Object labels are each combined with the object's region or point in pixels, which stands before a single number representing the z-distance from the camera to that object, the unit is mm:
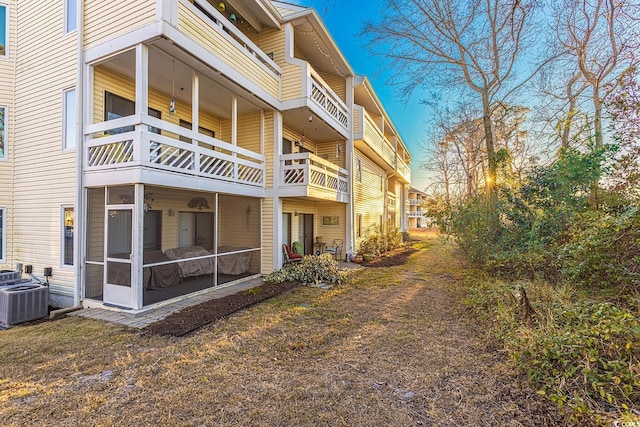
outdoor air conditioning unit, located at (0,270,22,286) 7260
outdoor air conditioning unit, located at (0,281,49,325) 5977
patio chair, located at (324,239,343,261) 13543
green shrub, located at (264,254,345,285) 9164
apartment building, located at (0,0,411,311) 6227
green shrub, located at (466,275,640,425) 2725
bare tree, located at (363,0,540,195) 10242
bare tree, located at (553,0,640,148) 7676
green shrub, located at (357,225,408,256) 14714
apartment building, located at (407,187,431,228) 61062
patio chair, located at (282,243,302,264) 10914
